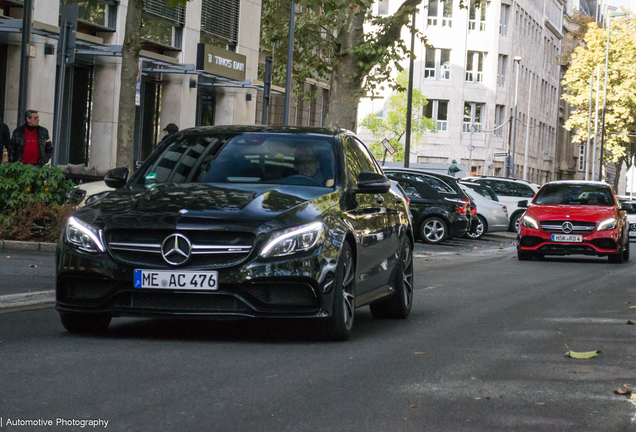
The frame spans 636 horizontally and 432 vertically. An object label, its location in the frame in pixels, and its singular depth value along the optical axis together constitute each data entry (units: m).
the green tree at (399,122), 69.56
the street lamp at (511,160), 60.69
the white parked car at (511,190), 35.97
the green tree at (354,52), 28.62
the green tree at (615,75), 81.19
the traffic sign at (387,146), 38.84
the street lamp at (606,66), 76.43
